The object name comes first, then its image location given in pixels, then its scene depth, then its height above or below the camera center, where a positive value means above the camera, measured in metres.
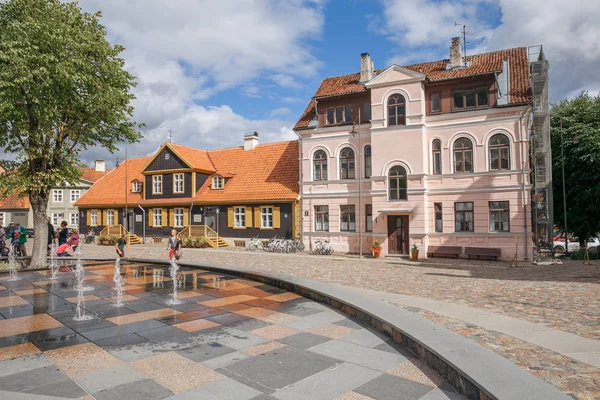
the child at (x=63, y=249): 20.67 -1.53
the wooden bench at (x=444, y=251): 23.00 -2.27
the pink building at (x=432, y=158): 22.38 +2.94
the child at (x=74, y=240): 19.01 -1.02
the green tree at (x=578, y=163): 24.97 +2.62
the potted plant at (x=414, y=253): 23.20 -2.34
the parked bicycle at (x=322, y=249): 25.62 -2.23
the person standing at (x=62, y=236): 21.81 -0.95
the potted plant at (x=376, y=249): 24.44 -2.20
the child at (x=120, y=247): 17.55 -1.28
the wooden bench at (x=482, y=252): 22.10 -2.27
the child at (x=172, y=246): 16.78 -1.22
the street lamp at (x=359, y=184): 24.31 +1.58
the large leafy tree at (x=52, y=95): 13.55 +4.20
